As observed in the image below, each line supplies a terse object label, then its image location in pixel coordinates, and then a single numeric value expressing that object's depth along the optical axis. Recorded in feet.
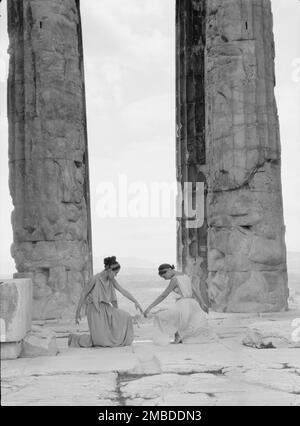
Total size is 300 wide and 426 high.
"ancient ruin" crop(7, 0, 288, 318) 44.55
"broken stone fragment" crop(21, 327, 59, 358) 29.07
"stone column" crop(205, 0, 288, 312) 44.24
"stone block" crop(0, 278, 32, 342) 27.73
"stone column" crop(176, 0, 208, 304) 57.06
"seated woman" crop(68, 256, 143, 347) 32.19
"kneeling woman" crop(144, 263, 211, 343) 32.35
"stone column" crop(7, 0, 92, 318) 45.93
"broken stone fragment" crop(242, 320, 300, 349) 30.37
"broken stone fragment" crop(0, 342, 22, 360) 28.27
